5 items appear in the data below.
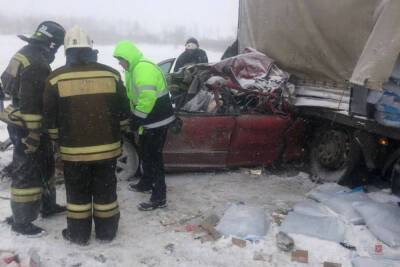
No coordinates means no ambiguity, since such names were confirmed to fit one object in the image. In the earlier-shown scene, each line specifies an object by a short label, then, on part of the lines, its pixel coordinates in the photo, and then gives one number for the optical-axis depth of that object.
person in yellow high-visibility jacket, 4.12
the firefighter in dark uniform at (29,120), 3.56
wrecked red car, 5.23
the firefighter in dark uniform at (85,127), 3.38
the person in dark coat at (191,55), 8.16
